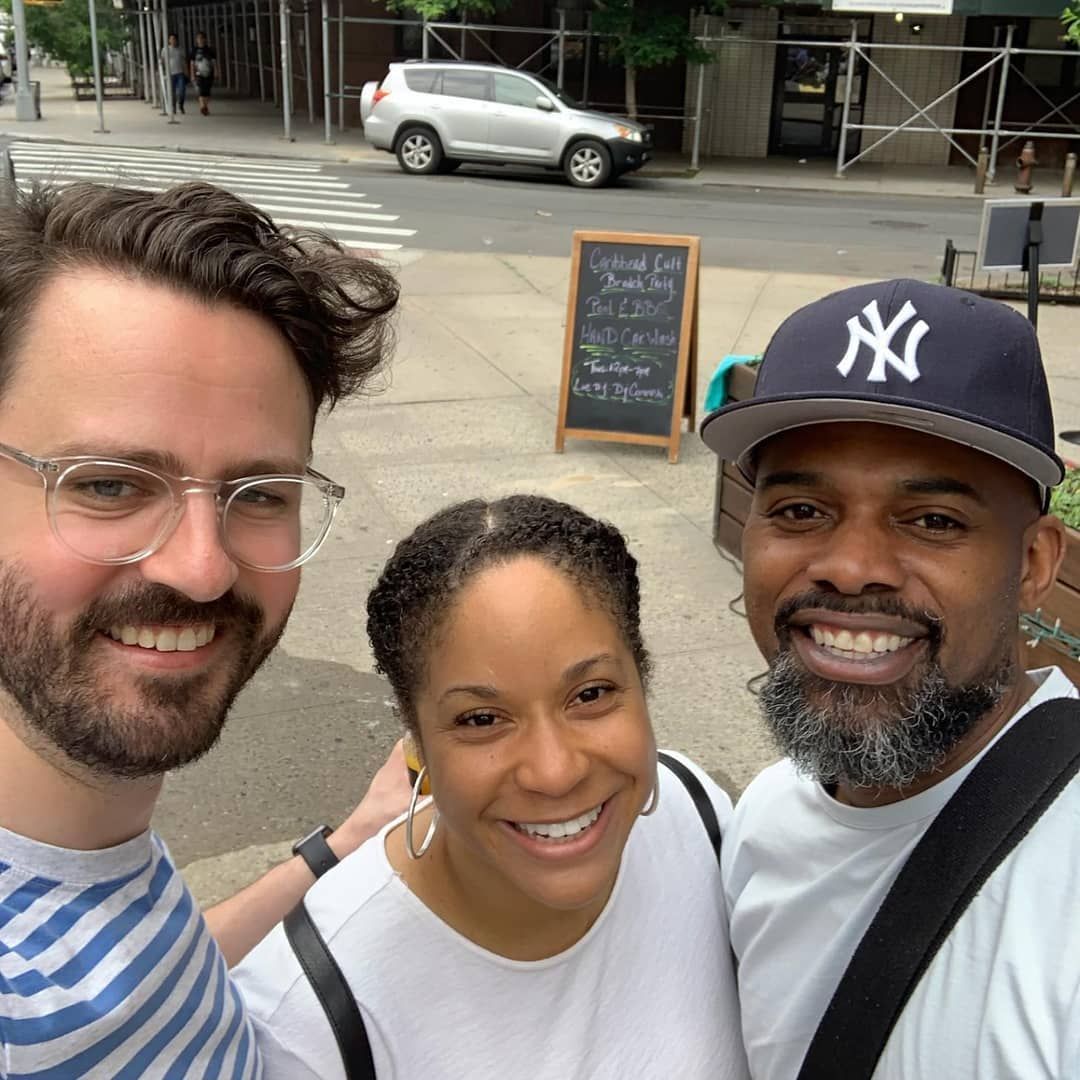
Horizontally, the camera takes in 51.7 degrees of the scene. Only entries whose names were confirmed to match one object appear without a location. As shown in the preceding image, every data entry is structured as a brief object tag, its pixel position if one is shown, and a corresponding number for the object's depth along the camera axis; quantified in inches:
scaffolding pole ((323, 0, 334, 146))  868.6
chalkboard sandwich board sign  276.8
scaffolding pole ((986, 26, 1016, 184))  803.4
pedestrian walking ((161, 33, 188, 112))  1063.0
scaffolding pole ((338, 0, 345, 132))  904.4
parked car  725.3
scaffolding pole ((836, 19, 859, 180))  802.2
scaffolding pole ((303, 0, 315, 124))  1043.9
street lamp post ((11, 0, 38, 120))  946.7
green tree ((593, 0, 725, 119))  833.8
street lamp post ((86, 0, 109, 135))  917.9
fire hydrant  735.7
